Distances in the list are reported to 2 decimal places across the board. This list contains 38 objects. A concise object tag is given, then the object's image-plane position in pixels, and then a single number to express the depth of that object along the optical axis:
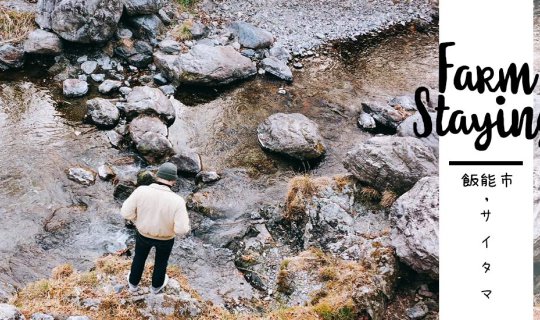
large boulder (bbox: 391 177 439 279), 7.66
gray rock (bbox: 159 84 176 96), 13.28
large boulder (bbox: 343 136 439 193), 9.60
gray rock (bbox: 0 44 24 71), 12.93
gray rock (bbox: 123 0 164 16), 14.48
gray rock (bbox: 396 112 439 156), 10.71
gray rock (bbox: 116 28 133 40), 14.31
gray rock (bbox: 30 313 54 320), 6.18
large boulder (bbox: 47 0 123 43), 13.29
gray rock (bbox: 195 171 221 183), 10.66
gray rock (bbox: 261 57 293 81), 14.37
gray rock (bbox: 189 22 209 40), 15.33
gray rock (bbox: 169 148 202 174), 10.71
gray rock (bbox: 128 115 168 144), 11.25
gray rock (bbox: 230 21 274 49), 15.32
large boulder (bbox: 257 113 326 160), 11.27
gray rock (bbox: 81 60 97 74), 13.39
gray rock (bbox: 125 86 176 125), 12.00
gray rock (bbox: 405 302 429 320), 7.44
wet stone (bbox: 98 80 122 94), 12.78
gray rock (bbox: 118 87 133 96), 12.82
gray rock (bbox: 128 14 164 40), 14.66
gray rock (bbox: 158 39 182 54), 14.42
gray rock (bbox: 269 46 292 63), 15.20
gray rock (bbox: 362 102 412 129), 12.70
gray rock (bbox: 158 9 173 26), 15.47
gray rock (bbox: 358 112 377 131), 12.70
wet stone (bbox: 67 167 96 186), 10.24
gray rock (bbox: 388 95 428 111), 13.34
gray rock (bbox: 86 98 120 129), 11.73
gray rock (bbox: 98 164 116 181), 10.36
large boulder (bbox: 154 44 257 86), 13.38
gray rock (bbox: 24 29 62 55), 13.23
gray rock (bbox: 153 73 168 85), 13.57
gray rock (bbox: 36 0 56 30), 13.61
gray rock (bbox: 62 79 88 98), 12.55
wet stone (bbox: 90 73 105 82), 13.20
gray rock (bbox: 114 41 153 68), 13.98
